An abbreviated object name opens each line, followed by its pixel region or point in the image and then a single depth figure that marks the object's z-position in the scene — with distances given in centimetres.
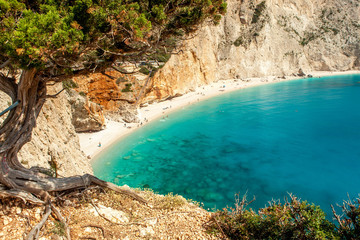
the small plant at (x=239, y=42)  7843
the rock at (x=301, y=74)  8712
